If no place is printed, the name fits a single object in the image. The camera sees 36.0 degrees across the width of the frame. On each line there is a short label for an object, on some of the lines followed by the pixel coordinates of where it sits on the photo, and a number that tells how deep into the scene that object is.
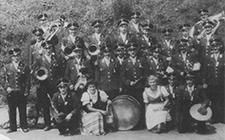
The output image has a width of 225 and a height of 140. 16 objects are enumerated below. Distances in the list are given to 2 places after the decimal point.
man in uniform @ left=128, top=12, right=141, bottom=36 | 8.78
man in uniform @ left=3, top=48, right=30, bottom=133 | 7.97
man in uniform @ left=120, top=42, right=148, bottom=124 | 7.95
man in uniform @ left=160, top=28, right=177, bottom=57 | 8.51
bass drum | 7.79
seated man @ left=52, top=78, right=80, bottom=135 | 7.61
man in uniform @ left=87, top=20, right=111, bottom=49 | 8.63
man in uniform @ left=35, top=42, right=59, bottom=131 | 8.17
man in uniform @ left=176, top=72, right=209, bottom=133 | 7.56
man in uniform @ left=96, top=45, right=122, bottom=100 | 7.99
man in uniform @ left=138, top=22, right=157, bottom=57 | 8.62
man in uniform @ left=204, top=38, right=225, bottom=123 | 7.97
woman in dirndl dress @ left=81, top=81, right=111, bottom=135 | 7.65
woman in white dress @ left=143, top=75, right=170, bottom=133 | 7.62
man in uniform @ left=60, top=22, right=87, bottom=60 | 8.58
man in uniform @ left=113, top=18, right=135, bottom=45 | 8.62
